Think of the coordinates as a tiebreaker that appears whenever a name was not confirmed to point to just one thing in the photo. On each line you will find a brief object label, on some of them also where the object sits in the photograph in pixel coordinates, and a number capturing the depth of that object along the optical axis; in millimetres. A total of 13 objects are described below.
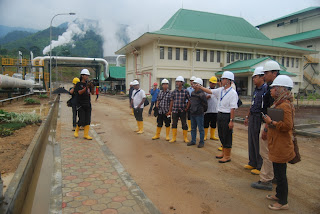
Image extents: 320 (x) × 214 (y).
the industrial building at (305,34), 36125
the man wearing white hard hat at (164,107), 6988
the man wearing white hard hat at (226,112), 5012
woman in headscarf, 3141
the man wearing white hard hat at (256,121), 4355
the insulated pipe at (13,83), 15527
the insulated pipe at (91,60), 35656
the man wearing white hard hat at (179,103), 6727
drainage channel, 3711
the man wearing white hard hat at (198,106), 6297
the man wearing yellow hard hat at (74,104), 8016
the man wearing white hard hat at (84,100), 6965
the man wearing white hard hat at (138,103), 8078
